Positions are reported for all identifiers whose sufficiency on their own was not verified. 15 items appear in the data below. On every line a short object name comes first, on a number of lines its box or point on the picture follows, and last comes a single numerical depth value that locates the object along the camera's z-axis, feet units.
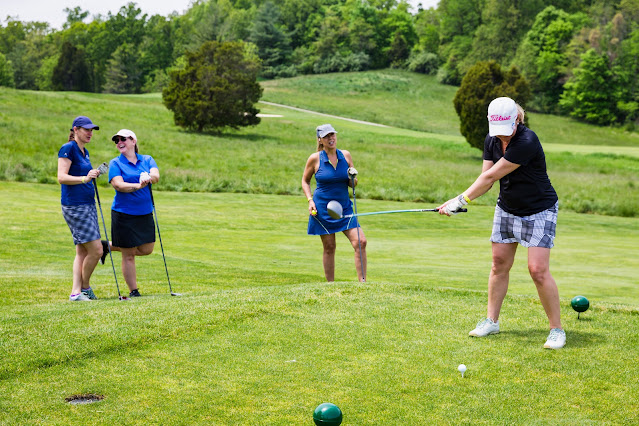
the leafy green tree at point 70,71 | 318.26
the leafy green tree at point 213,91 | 147.84
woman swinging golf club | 19.77
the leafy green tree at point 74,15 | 554.87
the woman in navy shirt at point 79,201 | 28.99
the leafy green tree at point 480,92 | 145.29
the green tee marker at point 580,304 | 22.93
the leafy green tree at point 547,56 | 295.28
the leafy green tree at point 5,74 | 328.90
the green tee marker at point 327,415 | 12.59
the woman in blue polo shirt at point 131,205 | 28.35
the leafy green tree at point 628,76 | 269.44
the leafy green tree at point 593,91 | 269.03
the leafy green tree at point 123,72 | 373.81
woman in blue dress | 30.91
